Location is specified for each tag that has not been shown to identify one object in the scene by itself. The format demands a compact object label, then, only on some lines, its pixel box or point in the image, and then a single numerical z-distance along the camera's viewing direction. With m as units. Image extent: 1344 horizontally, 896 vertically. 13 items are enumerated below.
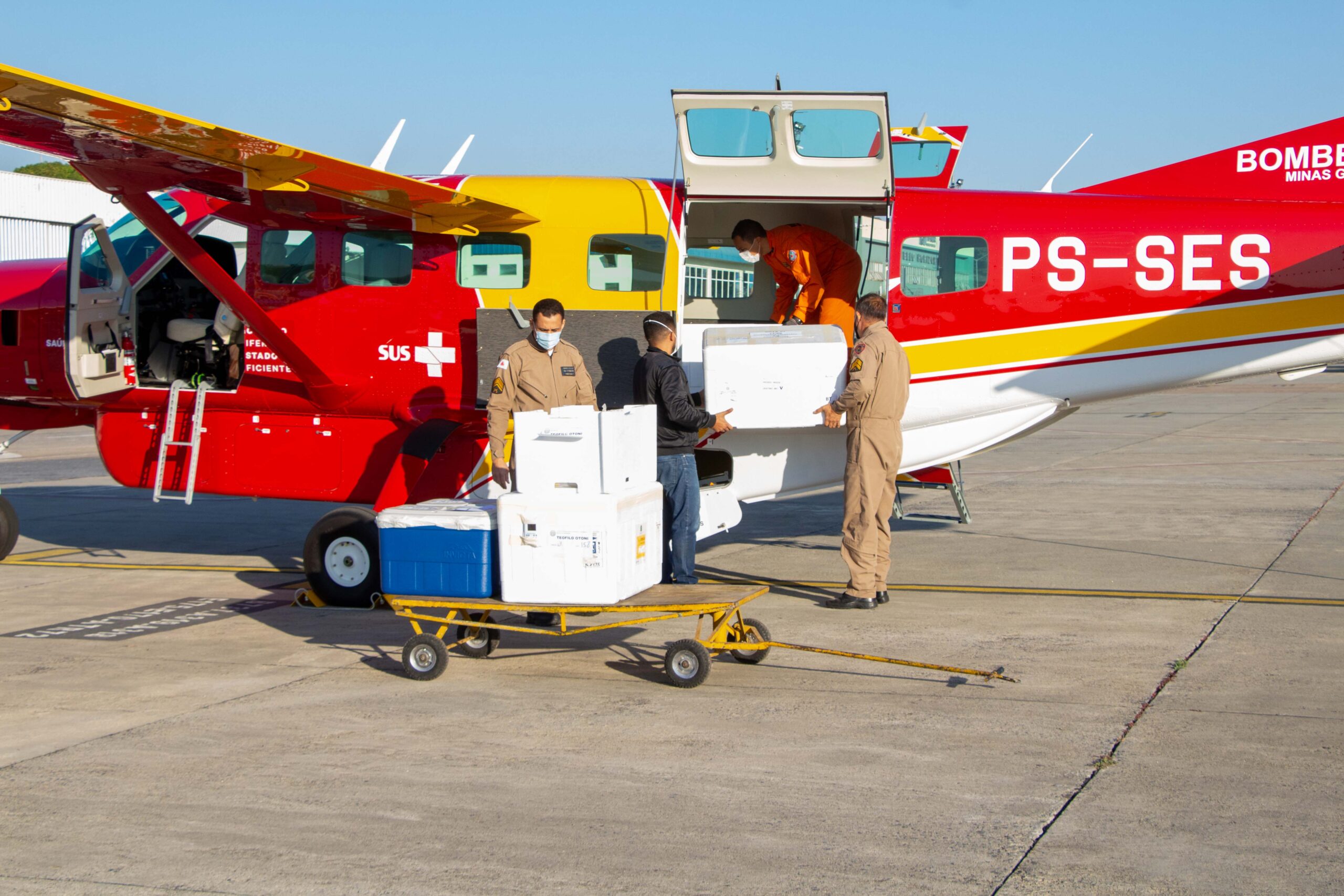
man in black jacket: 7.75
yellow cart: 6.55
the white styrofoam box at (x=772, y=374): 8.44
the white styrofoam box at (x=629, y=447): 6.50
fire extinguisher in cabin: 9.88
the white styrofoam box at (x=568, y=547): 6.45
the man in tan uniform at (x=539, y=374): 7.62
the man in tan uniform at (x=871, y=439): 8.39
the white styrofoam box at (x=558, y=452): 6.53
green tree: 63.43
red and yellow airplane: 8.73
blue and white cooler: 6.72
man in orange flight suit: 9.13
